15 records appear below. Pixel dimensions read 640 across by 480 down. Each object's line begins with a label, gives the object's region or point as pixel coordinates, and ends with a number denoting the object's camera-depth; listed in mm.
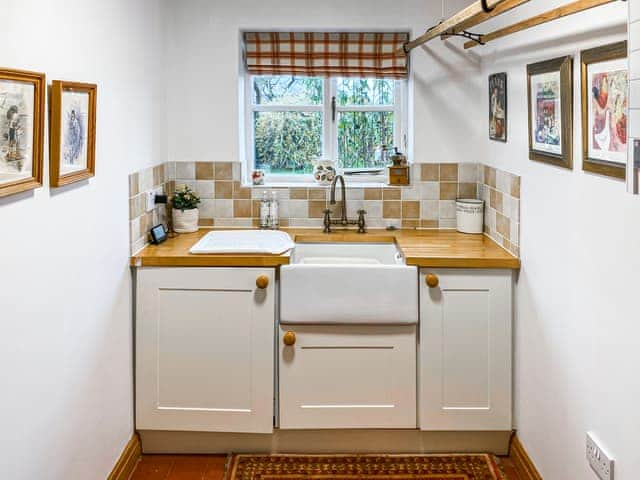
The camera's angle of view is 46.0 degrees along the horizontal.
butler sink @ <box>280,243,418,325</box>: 3162
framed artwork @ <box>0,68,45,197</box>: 1865
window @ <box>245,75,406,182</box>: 4062
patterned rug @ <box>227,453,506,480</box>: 3121
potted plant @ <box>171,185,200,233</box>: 3729
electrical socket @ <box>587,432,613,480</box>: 2172
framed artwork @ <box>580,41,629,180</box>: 2039
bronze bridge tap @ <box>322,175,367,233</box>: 3807
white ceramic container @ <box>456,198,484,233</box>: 3717
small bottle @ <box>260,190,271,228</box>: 3863
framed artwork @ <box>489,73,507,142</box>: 3293
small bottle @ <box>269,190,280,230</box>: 3863
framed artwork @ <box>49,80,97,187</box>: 2227
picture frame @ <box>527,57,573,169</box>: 2469
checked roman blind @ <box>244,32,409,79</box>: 3885
